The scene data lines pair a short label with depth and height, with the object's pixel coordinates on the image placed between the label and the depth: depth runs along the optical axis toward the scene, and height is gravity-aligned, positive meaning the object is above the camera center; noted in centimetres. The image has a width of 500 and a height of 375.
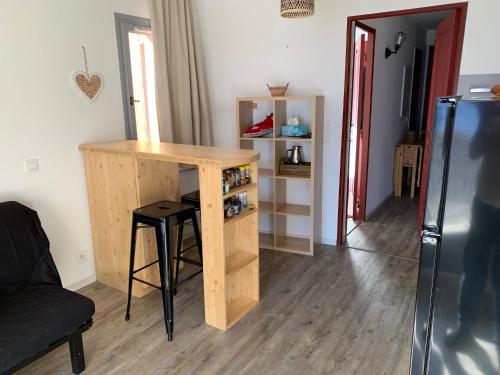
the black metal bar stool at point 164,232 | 229 -79
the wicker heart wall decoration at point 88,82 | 281 +15
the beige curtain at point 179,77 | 339 +22
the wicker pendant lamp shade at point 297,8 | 277 +66
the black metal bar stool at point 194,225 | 268 -86
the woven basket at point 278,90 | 338 +8
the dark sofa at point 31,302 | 182 -105
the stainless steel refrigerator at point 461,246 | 112 -47
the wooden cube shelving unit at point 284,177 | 339 -70
